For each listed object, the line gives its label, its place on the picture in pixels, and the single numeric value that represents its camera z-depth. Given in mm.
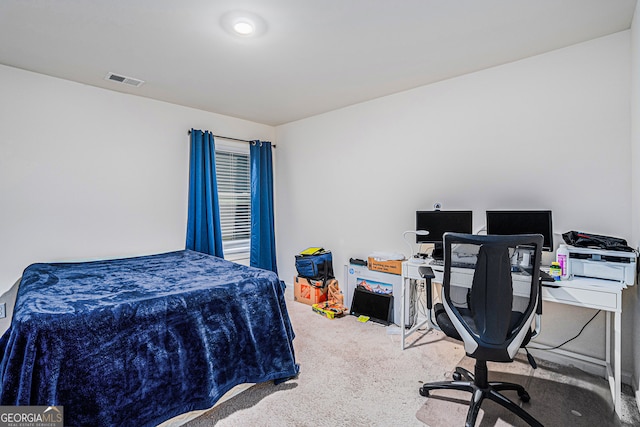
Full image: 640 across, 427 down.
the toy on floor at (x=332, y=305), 3482
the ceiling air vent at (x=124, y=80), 2900
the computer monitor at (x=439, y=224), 2798
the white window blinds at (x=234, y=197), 4246
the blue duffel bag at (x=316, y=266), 3859
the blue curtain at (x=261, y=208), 4363
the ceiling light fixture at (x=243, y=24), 1964
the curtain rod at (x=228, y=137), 3843
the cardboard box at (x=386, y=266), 3225
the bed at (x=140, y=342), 1481
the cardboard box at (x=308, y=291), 3836
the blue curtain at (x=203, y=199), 3748
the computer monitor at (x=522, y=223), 2332
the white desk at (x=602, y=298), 1848
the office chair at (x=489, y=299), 1651
